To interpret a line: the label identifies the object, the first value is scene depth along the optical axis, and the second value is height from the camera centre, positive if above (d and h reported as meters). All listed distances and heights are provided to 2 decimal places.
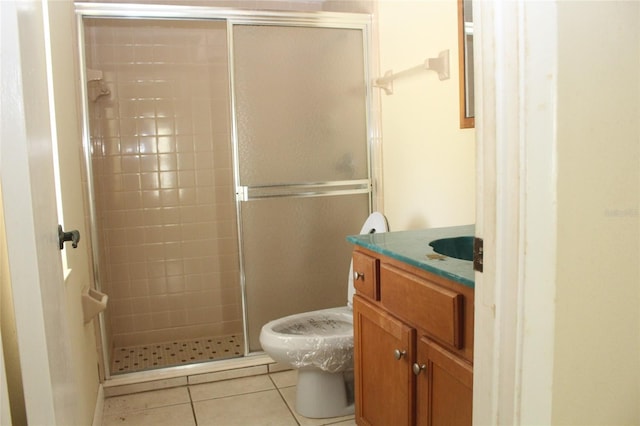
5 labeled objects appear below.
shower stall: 2.69 +0.00
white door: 0.88 -0.08
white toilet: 2.15 -0.76
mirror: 1.95 +0.37
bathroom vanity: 1.31 -0.49
